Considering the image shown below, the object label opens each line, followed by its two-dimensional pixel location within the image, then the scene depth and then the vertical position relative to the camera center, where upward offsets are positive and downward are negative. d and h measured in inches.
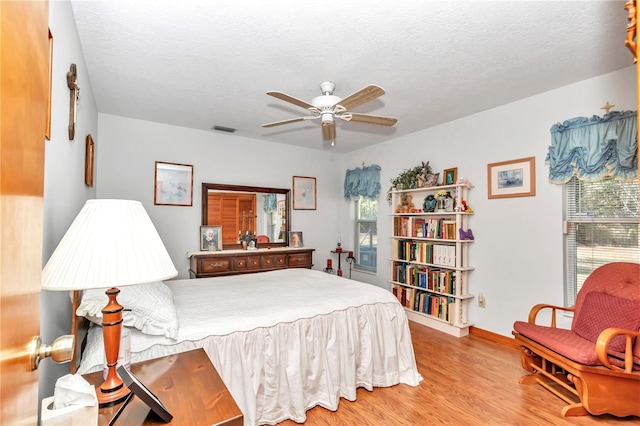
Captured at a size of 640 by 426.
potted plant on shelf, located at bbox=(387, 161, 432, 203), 159.5 +21.9
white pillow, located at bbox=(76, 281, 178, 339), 61.7 -19.6
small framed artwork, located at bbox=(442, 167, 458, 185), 149.2 +20.6
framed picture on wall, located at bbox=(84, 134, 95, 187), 98.0 +18.3
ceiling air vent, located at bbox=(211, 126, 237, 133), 158.2 +46.7
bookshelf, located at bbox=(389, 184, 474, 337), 139.9 -20.9
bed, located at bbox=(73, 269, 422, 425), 66.4 -30.2
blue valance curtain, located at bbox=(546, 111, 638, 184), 95.6 +23.7
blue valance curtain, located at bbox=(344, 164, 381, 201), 192.1 +23.1
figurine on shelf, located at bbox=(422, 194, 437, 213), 151.9 +7.1
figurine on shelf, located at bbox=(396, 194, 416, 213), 167.2 +7.3
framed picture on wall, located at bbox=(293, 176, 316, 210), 196.7 +16.4
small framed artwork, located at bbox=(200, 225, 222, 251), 160.7 -10.7
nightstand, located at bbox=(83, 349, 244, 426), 38.7 -25.5
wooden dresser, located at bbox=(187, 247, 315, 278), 147.5 -22.3
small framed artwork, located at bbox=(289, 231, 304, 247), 189.2 -13.1
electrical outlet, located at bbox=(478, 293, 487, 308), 137.2 -37.2
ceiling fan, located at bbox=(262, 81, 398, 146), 83.7 +33.7
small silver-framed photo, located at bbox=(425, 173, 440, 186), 155.6 +19.9
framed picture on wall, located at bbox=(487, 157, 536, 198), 122.4 +16.8
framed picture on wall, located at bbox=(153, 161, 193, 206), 153.1 +16.8
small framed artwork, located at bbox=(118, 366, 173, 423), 35.7 -21.4
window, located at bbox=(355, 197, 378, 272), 199.5 -10.9
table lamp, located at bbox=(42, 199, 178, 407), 35.5 -5.1
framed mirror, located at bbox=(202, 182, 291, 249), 167.2 +3.3
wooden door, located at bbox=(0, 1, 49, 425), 17.1 +1.3
